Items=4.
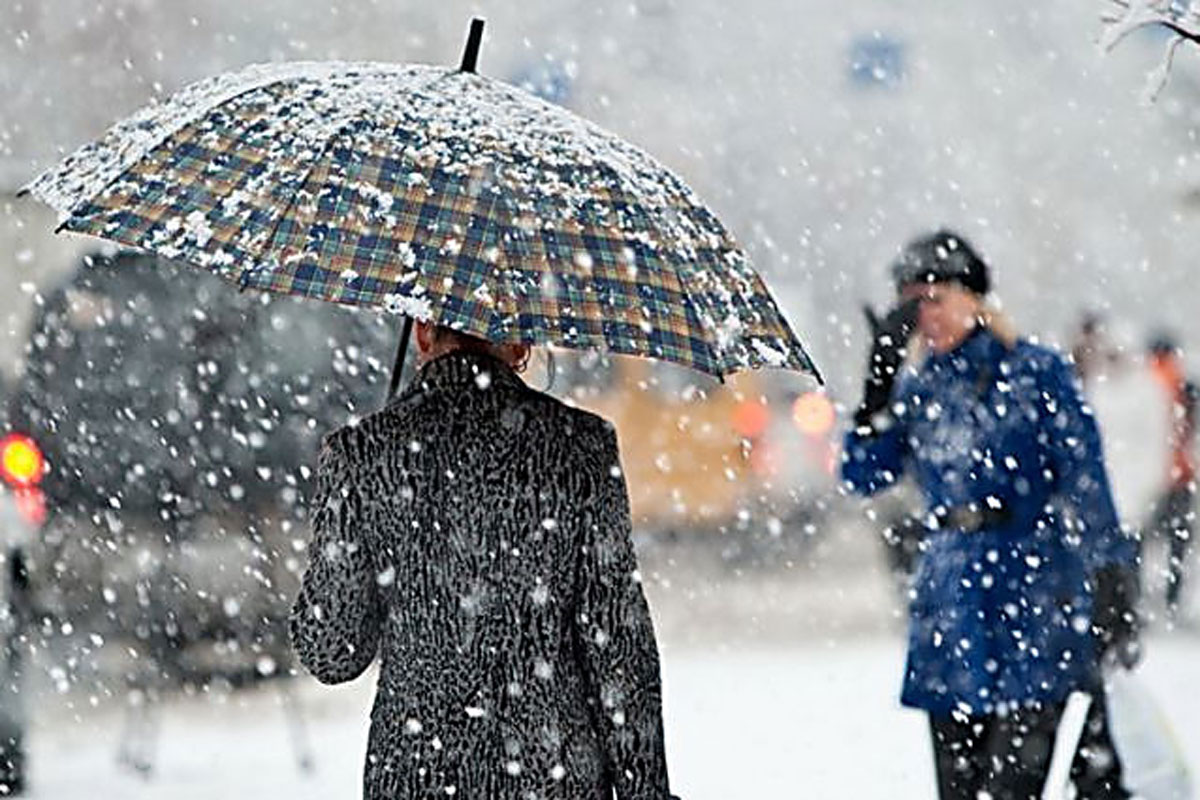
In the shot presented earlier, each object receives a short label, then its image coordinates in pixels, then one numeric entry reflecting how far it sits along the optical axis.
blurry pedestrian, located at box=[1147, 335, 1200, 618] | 26.45
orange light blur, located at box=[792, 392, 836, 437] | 34.28
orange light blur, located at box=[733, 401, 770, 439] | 32.44
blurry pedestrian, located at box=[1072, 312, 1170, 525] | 32.06
